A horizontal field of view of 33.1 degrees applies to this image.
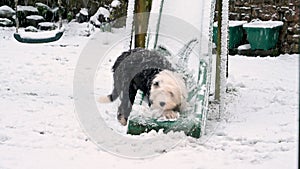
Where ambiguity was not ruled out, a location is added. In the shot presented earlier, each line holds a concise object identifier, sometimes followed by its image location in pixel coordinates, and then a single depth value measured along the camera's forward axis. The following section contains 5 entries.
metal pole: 4.92
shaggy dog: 4.05
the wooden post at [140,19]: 5.57
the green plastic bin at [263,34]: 8.14
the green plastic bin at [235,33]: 8.47
